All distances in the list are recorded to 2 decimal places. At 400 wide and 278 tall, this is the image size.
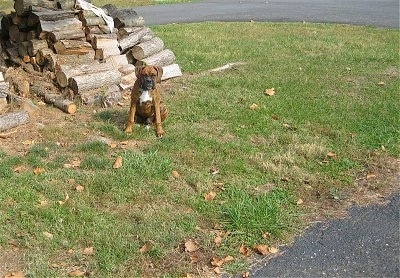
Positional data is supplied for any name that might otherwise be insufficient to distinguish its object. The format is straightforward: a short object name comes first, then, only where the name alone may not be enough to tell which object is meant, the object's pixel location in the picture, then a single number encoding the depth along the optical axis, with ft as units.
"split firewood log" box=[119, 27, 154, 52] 27.84
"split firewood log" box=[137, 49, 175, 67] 27.99
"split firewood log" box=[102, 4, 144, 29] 28.71
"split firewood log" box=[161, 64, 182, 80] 27.88
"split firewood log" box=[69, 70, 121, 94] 23.91
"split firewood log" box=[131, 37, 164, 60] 28.04
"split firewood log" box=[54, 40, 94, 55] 25.44
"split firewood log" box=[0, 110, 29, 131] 20.47
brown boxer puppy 19.03
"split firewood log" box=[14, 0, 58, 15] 26.53
